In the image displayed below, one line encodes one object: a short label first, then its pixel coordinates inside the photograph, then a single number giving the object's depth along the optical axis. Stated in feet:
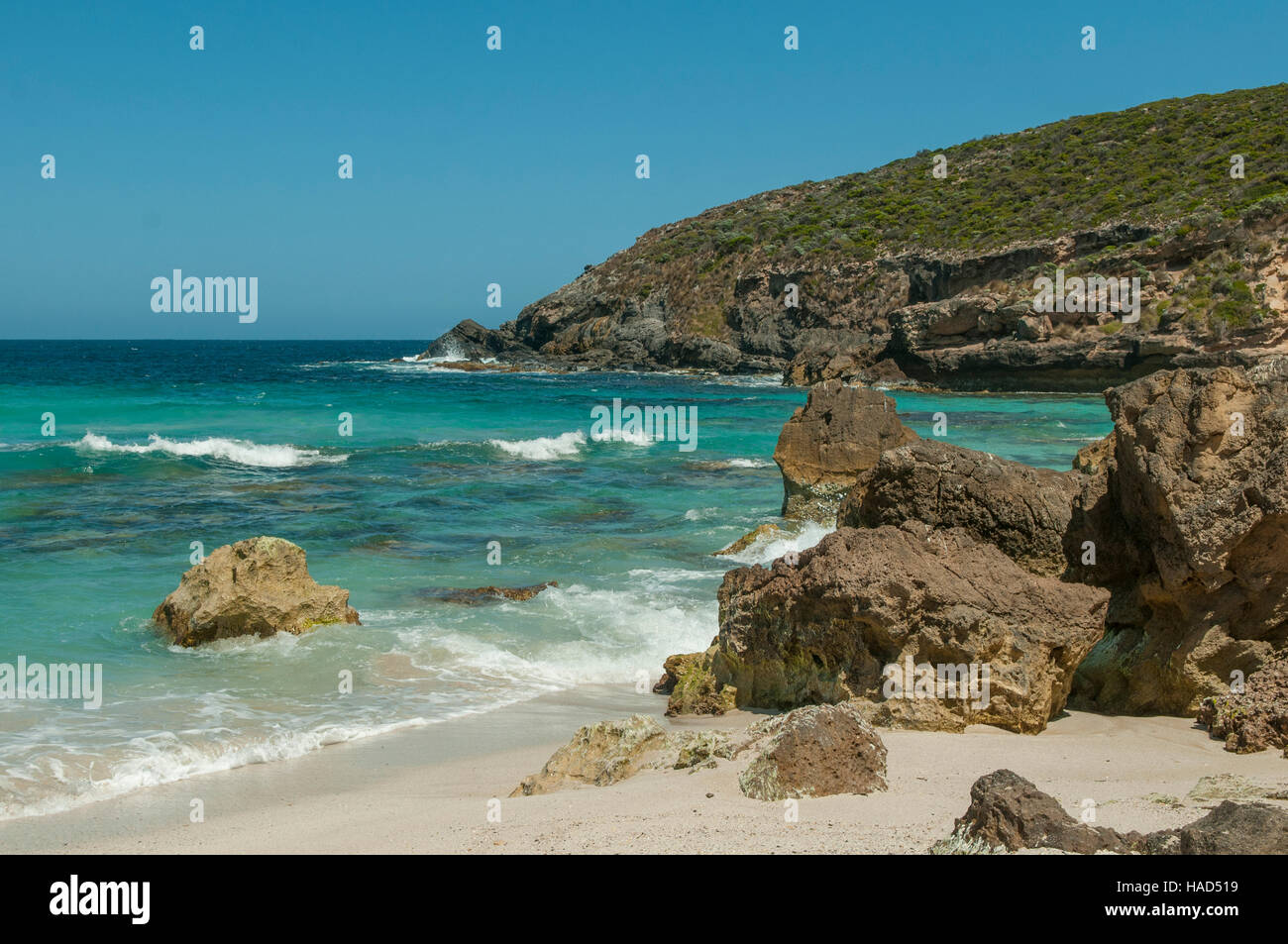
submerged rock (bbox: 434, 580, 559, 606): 35.50
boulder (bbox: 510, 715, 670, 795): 17.62
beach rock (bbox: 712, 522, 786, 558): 42.34
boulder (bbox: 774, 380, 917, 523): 47.96
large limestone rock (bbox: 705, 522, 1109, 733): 19.27
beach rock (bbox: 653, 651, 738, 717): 22.72
